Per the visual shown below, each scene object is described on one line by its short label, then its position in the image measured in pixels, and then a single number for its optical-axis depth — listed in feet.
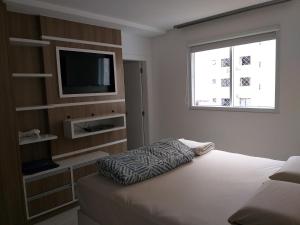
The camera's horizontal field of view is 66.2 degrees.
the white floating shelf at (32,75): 8.45
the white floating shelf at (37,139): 8.57
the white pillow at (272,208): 3.84
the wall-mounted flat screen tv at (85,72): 10.30
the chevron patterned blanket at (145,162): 6.35
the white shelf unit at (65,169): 8.61
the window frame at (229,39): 10.15
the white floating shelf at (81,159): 9.76
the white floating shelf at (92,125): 10.14
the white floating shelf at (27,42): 8.34
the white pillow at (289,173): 5.53
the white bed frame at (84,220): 6.30
